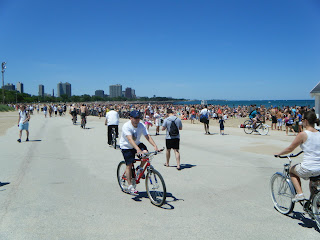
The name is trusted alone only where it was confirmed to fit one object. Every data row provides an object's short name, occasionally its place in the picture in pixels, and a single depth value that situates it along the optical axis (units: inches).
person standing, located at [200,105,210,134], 615.2
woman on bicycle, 148.9
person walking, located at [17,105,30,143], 503.0
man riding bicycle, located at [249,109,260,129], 636.3
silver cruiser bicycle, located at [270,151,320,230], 147.1
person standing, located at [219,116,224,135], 618.5
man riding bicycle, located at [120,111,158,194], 196.7
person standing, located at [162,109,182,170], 311.1
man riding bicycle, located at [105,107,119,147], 466.3
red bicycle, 185.9
